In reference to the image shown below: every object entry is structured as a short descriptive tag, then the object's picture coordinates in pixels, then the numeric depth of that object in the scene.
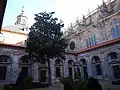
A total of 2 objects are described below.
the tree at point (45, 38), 13.99
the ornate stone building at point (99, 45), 18.48
